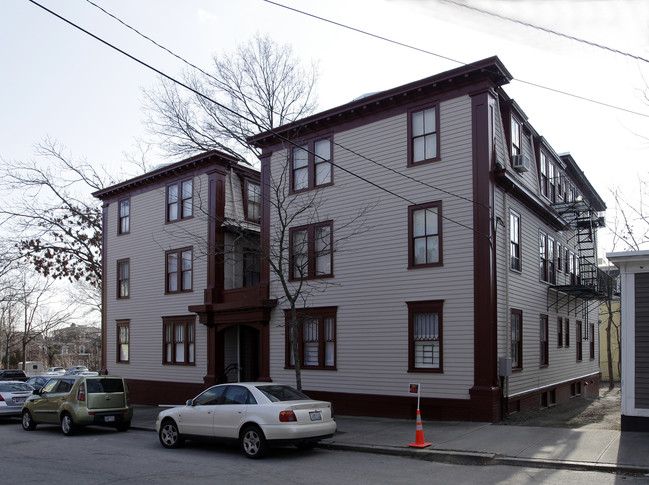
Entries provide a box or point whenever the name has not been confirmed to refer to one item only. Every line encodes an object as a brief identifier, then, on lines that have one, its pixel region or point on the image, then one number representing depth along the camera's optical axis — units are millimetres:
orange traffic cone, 12797
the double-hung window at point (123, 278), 28531
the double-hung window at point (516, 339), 18344
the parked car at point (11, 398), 21281
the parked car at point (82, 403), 17266
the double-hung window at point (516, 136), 19453
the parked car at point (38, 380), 26953
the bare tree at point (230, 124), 35719
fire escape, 22934
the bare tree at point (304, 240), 19766
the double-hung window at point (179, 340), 24859
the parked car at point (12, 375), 37262
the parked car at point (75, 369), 52125
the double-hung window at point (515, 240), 18700
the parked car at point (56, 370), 53847
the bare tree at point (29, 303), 48156
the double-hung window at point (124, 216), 28781
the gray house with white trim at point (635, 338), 13141
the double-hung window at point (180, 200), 25656
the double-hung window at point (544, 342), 21188
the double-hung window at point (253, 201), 25797
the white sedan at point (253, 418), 12070
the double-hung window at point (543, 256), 21812
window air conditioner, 18969
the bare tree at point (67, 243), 34750
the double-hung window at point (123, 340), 28330
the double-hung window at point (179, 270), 25375
